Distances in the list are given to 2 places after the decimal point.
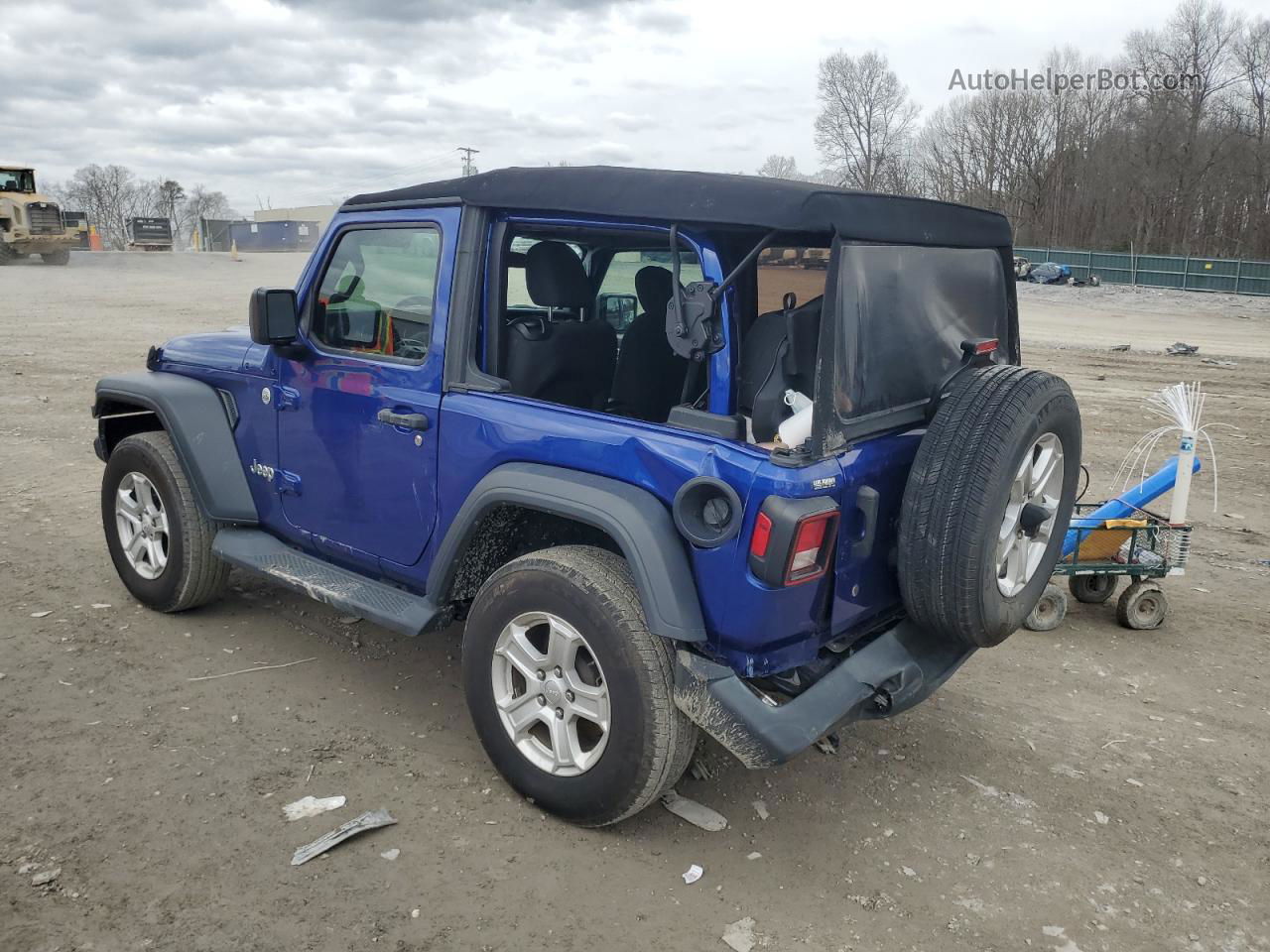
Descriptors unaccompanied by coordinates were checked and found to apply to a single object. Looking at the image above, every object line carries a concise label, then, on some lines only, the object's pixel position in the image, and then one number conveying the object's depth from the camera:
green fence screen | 35.84
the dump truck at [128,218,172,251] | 42.66
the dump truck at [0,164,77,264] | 30.44
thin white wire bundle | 4.64
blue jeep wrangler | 2.74
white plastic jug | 2.80
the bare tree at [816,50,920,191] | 64.12
